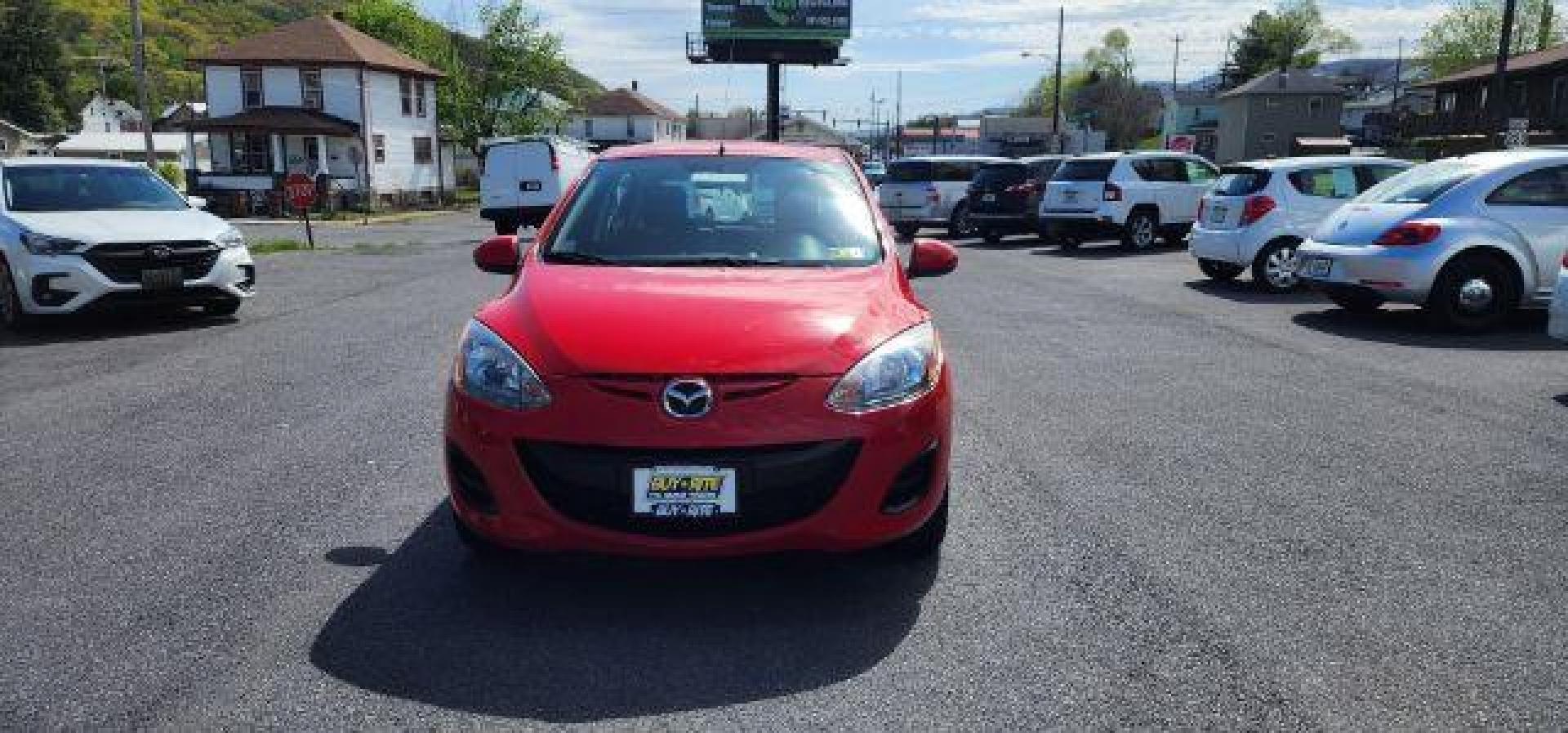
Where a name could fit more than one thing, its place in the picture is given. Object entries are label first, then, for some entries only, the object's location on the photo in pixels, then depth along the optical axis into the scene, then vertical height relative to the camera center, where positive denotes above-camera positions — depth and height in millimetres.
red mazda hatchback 3447 -774
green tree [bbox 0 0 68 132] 82125 +6776
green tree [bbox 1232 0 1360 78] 96812 +11609
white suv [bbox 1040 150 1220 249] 19453 -371
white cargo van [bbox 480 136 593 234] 26016 -368
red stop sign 21062 -532
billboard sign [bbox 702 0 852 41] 52125 +6869
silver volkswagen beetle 9742 -556
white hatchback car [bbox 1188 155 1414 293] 13078 -336
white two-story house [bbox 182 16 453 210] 45906 +2087
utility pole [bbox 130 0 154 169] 27734 +1879
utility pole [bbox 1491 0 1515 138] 28062 +2798
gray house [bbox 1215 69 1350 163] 67812 +3846
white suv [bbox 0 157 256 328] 9422 -730
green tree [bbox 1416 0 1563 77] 65000 +8553
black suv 22938 -485
